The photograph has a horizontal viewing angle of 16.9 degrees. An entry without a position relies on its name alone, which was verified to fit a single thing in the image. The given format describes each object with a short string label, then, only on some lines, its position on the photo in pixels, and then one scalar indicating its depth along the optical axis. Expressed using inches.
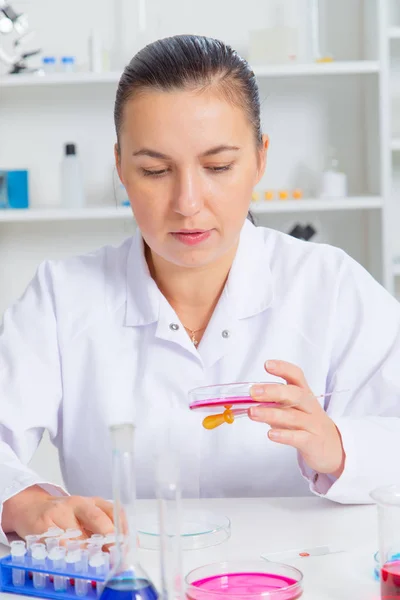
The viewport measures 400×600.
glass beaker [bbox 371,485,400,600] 43.7
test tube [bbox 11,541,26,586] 48.0
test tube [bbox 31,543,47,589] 47.5
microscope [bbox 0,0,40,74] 111.4
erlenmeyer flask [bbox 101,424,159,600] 39.7
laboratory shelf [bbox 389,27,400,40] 112.2
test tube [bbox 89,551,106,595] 46.3
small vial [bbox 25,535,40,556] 48.5
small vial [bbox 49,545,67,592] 47.1
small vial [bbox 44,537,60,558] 48.4
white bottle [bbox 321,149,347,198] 115.8
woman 58.3
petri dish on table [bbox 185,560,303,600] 45.5
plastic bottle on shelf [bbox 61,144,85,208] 116.5
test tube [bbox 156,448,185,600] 39.7
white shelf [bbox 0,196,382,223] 113.2
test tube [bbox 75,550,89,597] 46.5
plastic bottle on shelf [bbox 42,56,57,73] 115.4
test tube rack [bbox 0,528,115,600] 46.6
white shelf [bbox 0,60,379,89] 112.1
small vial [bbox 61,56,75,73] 114.8
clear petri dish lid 52.1
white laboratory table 47.8
